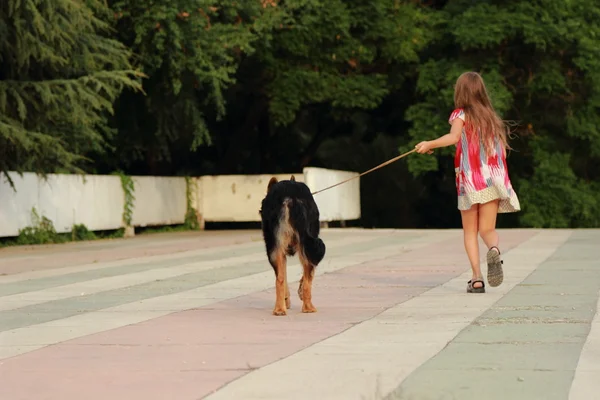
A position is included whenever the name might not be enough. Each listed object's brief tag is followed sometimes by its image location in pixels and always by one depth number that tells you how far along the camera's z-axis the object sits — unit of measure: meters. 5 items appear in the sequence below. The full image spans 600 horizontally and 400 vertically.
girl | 12.73
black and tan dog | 10.85
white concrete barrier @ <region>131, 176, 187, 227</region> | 32.78
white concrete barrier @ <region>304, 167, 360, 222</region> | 33.69
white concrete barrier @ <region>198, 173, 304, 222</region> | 36.16
